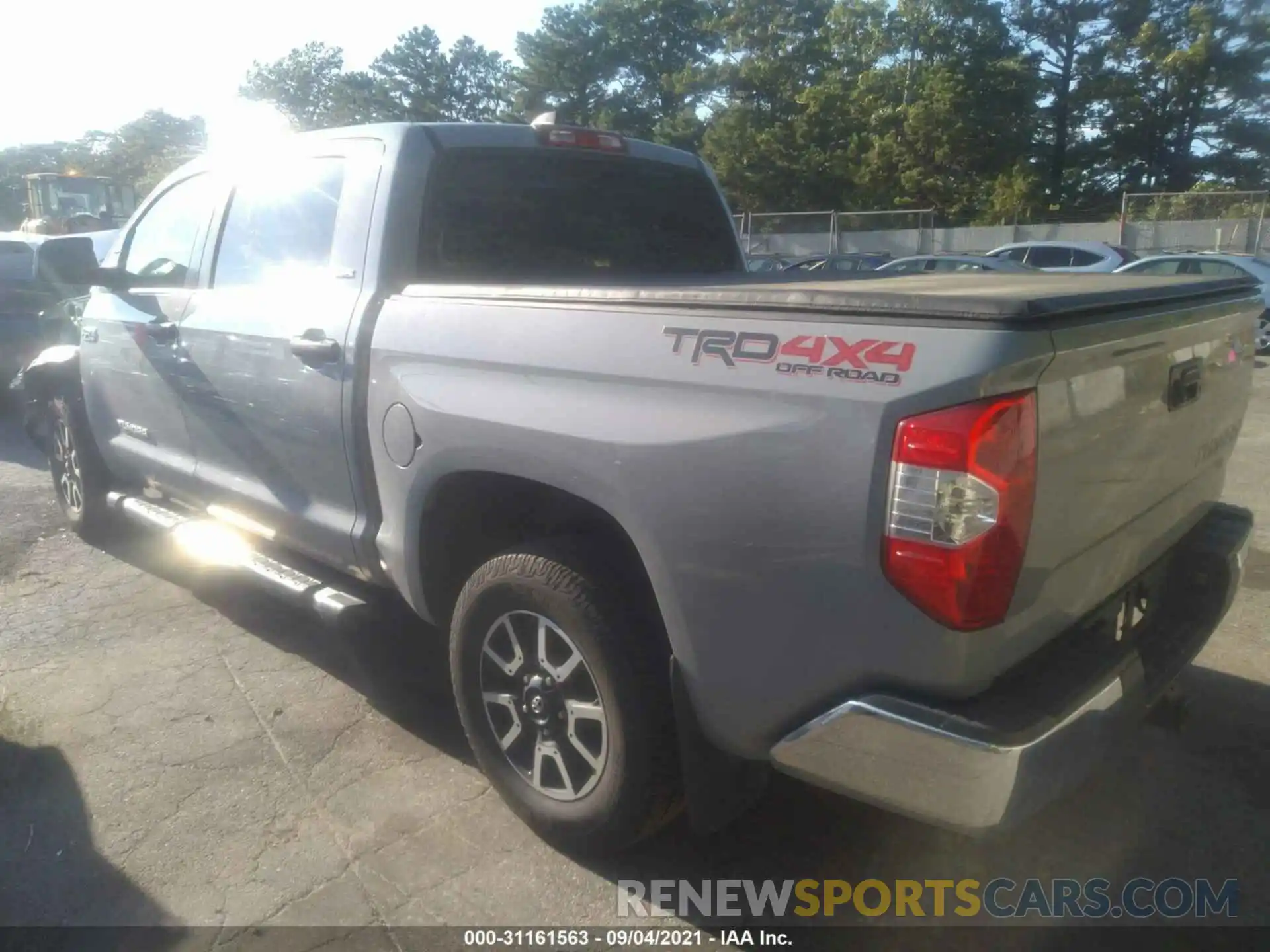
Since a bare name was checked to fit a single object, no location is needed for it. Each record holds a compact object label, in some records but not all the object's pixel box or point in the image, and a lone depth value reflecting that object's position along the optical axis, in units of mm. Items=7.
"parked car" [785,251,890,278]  19375
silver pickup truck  1996
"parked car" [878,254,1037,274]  16281
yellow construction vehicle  22391
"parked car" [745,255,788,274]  20203
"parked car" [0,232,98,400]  10383
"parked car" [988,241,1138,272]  19016
